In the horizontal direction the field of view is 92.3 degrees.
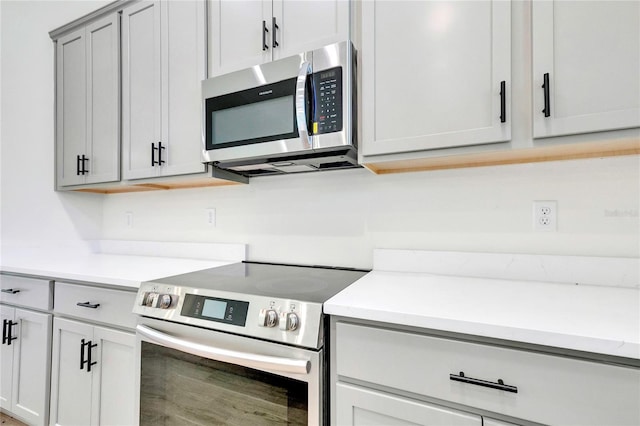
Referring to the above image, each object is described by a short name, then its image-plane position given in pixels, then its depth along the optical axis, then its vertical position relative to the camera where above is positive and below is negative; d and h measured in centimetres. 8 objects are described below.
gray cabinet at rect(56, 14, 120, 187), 186 +70
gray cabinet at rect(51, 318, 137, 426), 131 -73
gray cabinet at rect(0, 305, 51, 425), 153 -78
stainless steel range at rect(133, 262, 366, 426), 94 -45
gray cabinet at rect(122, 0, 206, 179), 159 +70
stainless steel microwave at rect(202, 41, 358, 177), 122 +44
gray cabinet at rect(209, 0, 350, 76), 128 +83
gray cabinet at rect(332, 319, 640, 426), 68 -42
